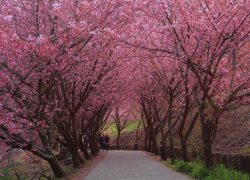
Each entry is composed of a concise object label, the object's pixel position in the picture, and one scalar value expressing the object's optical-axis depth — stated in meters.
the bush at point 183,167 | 15.48
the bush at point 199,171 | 12.95
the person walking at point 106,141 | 42.30
